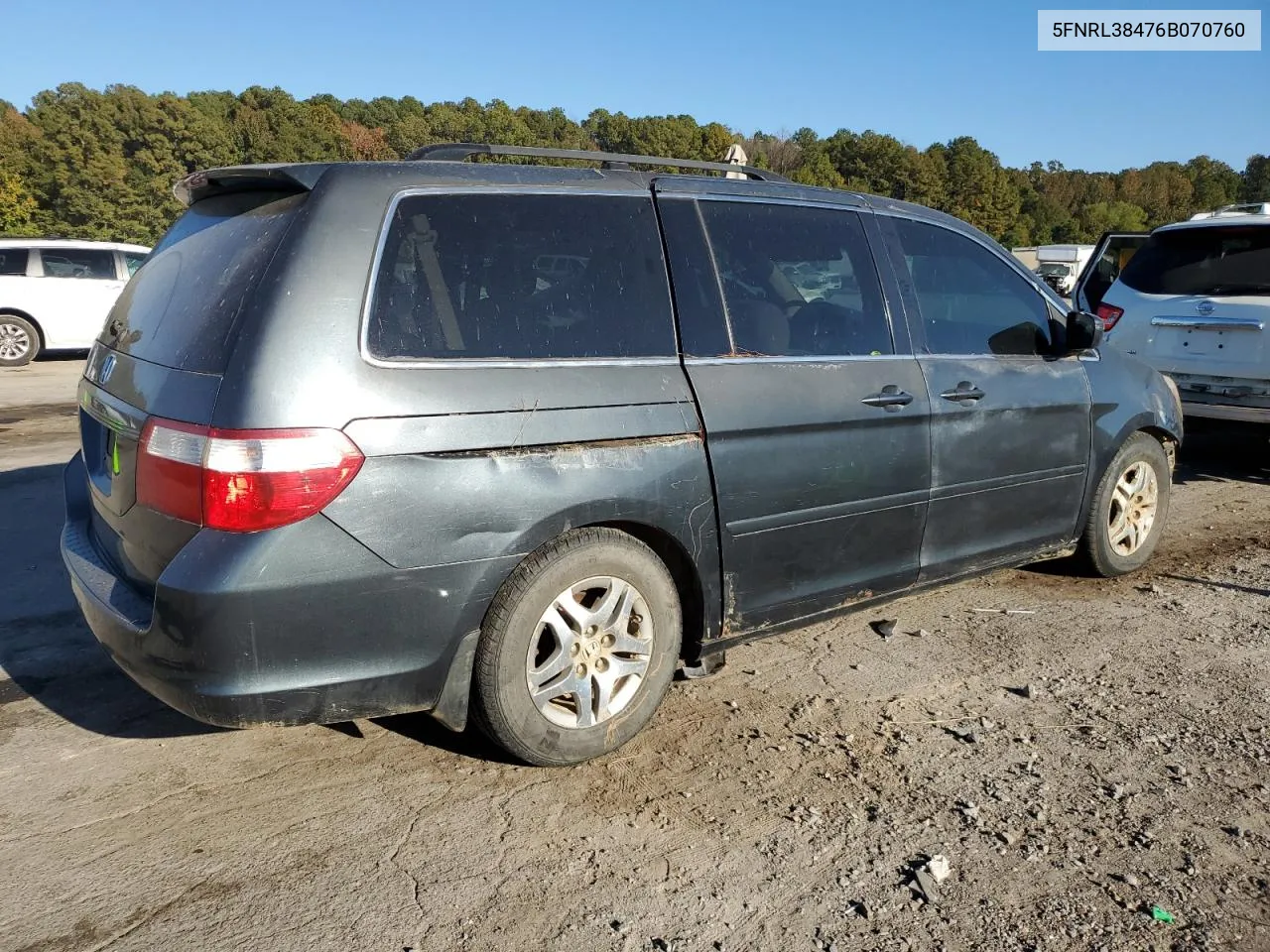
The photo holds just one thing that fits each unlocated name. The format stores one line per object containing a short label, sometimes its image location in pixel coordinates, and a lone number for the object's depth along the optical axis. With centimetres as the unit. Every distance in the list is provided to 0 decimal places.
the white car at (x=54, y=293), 1445
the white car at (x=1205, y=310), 688
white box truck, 2524
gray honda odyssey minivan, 262
